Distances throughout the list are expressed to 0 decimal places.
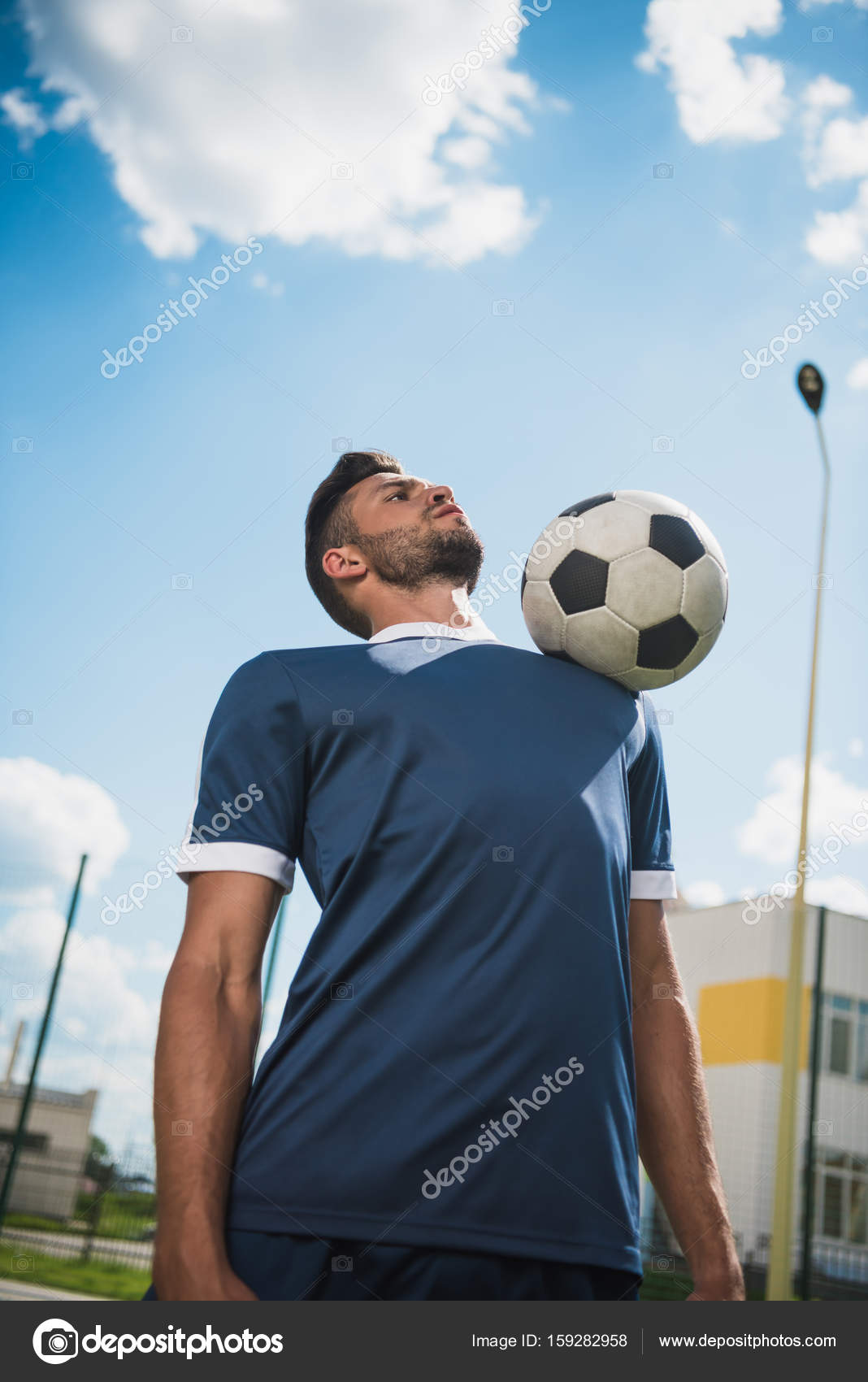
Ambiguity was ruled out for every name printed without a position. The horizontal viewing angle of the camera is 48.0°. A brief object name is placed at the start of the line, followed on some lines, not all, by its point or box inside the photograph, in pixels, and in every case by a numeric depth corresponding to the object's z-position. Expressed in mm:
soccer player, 1297
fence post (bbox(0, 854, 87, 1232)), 7844
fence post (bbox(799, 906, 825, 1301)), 7711
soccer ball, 1836
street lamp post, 7762
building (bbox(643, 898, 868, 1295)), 13820
